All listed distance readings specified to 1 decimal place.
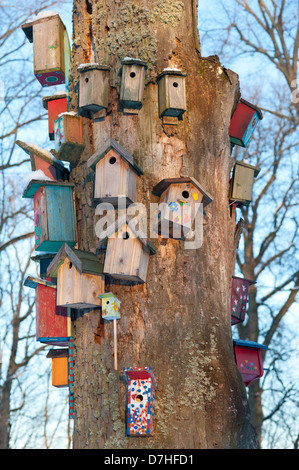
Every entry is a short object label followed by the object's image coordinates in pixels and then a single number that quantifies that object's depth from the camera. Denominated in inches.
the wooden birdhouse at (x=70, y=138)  278.7
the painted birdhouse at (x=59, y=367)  305.1
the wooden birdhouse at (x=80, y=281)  259.8
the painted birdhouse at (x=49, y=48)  335.0
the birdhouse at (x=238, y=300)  345.7
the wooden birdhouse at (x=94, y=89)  275.1
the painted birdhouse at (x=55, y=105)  326.6
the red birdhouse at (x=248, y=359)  327.7
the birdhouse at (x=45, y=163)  311.0
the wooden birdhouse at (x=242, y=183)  311.1
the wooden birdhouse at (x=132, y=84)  267.1
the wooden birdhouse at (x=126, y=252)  251.8
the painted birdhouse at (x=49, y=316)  277.9
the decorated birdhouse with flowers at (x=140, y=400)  232.3
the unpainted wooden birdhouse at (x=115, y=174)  264.5
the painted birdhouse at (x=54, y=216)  282.7
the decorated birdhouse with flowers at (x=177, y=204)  257.4
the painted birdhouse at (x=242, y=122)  315.9
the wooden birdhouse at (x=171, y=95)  266.1
